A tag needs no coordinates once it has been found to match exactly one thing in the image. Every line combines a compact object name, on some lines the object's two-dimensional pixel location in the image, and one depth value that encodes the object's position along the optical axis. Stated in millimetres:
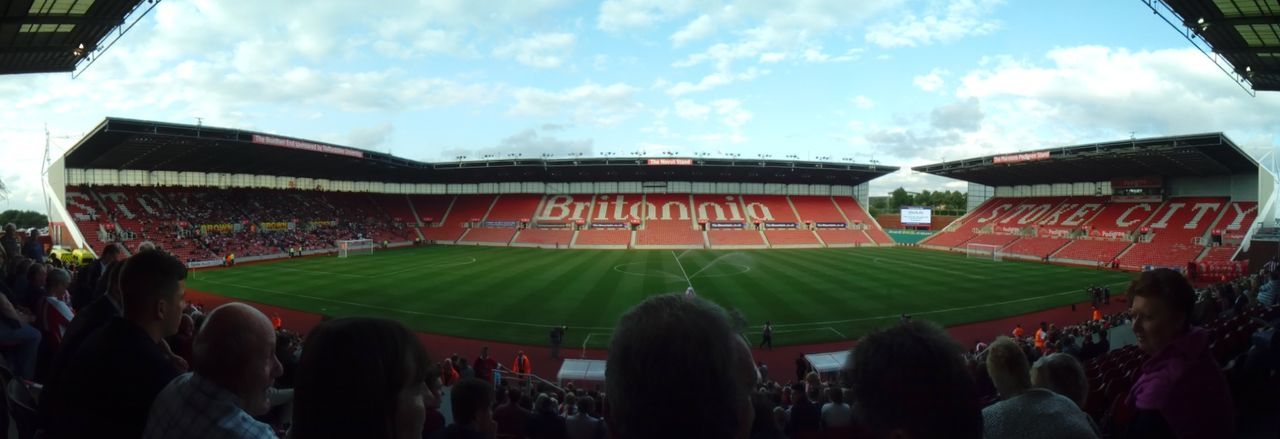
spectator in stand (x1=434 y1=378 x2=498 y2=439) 3893
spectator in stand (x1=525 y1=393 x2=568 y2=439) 6070
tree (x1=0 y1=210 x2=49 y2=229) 64512
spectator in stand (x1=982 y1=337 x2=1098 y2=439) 2297
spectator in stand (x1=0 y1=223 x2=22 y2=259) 11734
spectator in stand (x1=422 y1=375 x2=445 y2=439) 4527
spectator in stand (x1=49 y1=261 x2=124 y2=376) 3270
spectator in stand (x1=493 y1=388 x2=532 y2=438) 6848
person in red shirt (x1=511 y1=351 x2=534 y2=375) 15344
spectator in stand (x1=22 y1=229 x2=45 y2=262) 13422
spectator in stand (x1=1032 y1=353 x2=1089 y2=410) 3320
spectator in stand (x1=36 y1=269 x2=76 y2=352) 5523
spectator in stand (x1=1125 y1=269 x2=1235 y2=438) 2865
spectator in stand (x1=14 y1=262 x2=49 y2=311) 7379
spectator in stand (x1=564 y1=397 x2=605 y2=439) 6617
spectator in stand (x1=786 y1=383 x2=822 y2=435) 6324
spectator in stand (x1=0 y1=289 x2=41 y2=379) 4867
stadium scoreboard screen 77125
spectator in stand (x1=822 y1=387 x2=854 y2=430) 5921
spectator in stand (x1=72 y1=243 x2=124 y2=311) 7938
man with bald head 2062
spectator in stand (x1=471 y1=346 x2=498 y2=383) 13071
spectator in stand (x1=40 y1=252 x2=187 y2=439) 2506
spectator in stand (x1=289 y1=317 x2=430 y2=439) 1654
